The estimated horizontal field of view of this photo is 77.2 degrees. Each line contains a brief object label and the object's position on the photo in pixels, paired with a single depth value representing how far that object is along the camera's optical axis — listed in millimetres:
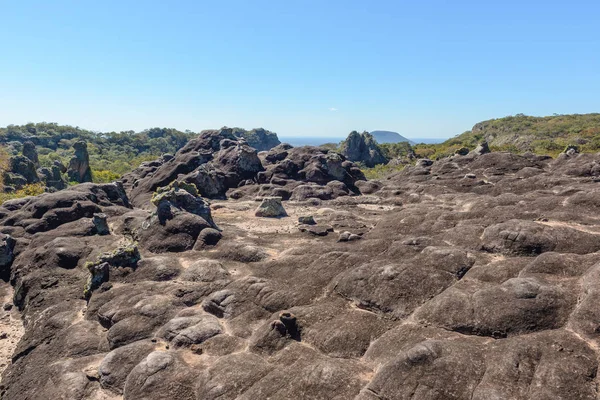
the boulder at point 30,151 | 138500
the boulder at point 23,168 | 107500
